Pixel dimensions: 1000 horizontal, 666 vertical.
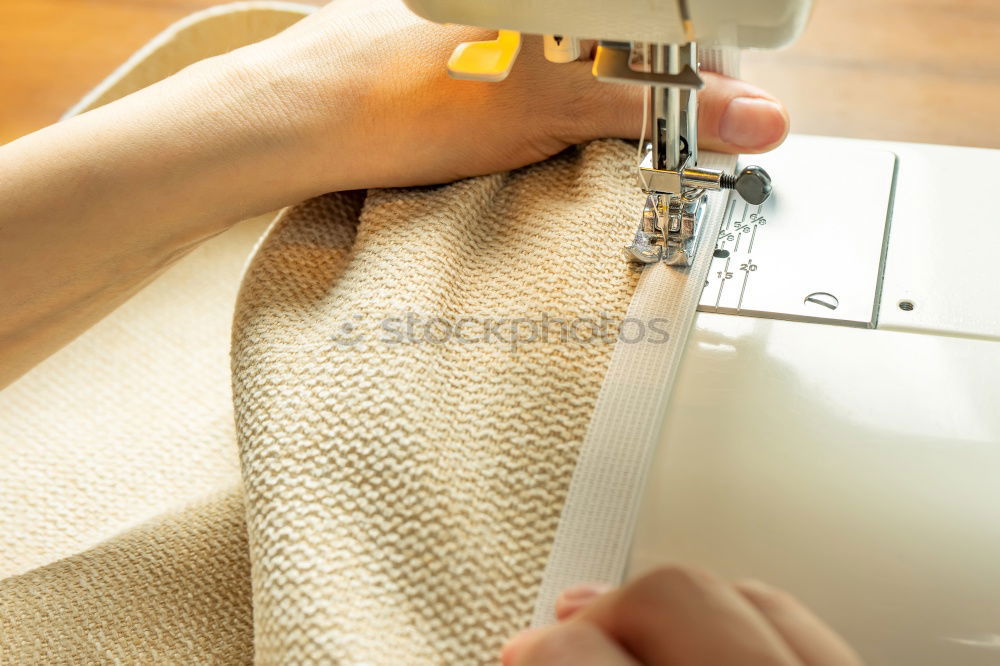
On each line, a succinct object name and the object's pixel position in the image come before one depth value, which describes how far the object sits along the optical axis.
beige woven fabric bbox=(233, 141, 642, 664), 0.44
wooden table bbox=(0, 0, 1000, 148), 0.78
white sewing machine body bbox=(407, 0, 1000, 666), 0.41
